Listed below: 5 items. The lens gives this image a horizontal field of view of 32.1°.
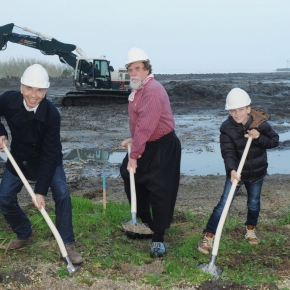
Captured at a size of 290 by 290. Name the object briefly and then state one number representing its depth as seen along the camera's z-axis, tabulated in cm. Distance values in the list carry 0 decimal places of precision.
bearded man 461
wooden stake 605
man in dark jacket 425
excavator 2180
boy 471
